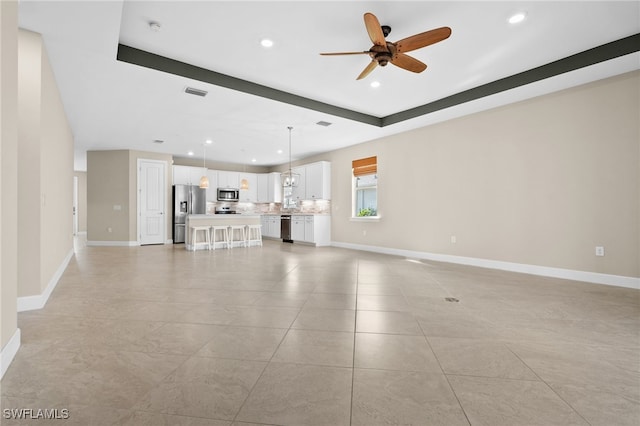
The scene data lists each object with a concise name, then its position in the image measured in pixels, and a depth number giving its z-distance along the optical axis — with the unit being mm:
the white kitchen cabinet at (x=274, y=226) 10031
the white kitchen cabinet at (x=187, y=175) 9305
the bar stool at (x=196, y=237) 7348
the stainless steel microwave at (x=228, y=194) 10168
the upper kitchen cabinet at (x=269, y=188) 10625
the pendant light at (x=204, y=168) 8055
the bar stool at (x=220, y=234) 7637
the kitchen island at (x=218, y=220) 7559
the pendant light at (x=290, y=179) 7598
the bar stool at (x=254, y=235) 8375
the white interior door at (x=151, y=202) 8508
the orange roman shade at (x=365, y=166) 7246
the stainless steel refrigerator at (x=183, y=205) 8938
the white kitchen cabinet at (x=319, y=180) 8531
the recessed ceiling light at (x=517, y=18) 2865
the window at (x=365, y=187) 7344
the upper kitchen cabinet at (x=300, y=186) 9211
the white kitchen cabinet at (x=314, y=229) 8398
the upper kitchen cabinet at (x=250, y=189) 10742
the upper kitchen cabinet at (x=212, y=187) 10000
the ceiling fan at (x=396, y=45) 2580
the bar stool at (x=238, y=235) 7996
